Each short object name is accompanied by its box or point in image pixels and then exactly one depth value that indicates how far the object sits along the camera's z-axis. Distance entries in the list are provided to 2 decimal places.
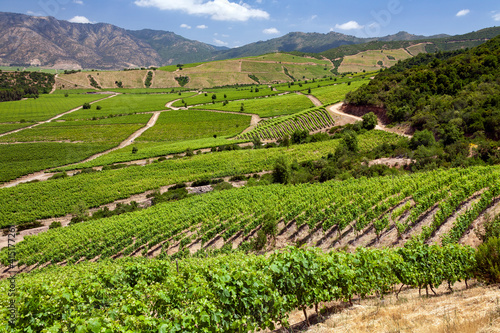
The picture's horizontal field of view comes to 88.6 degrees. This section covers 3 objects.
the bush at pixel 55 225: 38.74
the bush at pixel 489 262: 10.80
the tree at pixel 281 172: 45.09
